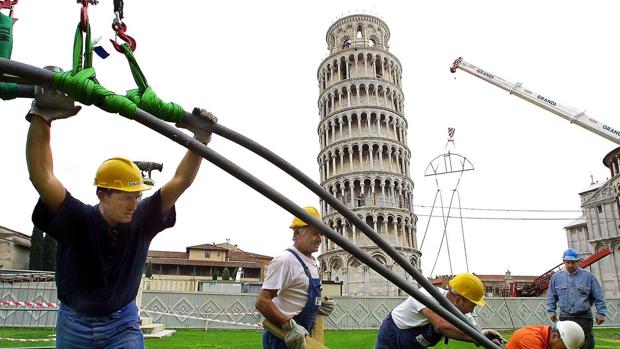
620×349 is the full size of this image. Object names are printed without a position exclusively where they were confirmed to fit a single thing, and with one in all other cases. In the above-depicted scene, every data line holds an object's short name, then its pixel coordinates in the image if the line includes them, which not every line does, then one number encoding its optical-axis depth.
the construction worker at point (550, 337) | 4.35
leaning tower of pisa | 54.78
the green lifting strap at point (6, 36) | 2.16
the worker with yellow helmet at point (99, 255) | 2.49
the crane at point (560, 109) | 34.81
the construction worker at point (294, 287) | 3.68
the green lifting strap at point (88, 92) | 1.79
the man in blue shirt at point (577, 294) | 7.99
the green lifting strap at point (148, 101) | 1.97
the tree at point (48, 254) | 39.76
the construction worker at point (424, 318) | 3.91
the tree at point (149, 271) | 52.07
